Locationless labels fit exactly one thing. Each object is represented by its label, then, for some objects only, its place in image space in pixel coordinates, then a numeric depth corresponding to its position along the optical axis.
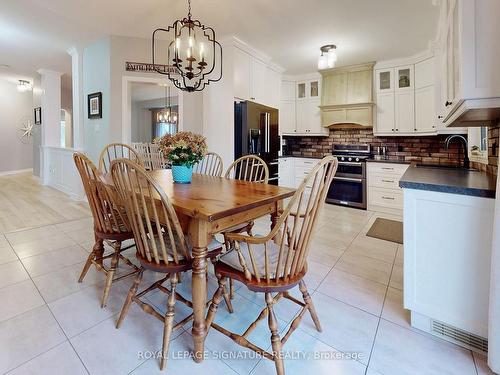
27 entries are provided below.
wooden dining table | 1.35
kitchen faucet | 2.85
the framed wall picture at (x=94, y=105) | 4.26
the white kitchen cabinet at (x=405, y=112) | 4.46
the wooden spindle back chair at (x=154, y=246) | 1.32
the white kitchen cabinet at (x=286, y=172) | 5.32
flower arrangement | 1.99
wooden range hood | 4.76
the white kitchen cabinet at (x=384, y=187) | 4.39
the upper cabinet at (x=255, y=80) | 4.00
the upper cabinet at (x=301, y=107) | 5.45
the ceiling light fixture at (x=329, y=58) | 3.71
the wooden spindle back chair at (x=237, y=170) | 3.76
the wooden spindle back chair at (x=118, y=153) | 4.14
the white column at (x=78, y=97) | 4.68
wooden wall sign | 4.11
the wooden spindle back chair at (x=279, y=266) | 1.22
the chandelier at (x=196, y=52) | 3.87
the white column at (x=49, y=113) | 6.10
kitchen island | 1.39
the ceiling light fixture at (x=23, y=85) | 6.99
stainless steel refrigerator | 3.92
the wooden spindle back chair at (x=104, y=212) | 1.81
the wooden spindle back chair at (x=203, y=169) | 2.87
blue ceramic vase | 2.08
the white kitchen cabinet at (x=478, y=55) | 1.28
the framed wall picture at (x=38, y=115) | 6.55
